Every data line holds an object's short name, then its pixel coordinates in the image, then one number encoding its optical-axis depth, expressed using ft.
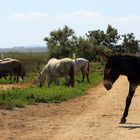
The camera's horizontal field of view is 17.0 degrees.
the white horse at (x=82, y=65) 108.99
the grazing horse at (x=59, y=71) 80.74
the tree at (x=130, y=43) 213.91
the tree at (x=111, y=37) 216.95
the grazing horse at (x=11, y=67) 116.37
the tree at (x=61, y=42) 187.52
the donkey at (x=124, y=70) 39.55
